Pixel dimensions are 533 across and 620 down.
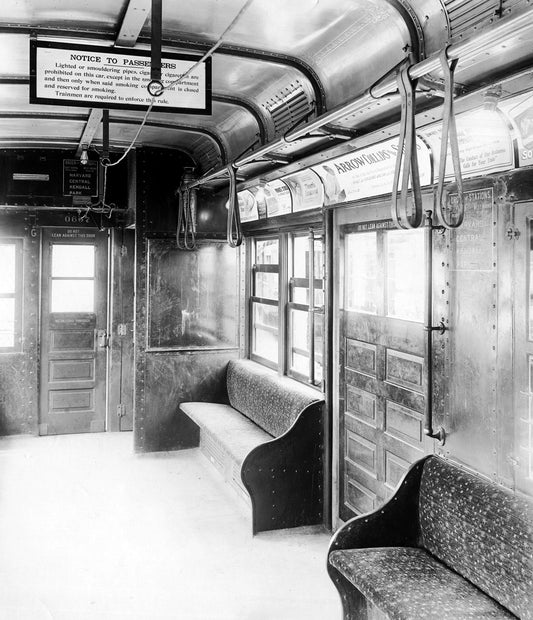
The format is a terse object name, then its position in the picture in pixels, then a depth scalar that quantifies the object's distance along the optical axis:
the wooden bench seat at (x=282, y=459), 4.39
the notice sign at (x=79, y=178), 6.79
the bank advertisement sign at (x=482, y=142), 2.75
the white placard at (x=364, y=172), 3.48
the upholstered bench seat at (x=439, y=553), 2.47
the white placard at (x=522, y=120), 2.57
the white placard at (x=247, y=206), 6.08
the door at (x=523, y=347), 2.67
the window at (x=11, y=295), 6.93
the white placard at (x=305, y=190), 4.75
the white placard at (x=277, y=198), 5.32
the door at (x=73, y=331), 7.07
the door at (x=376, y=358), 3.60
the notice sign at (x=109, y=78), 2.91
